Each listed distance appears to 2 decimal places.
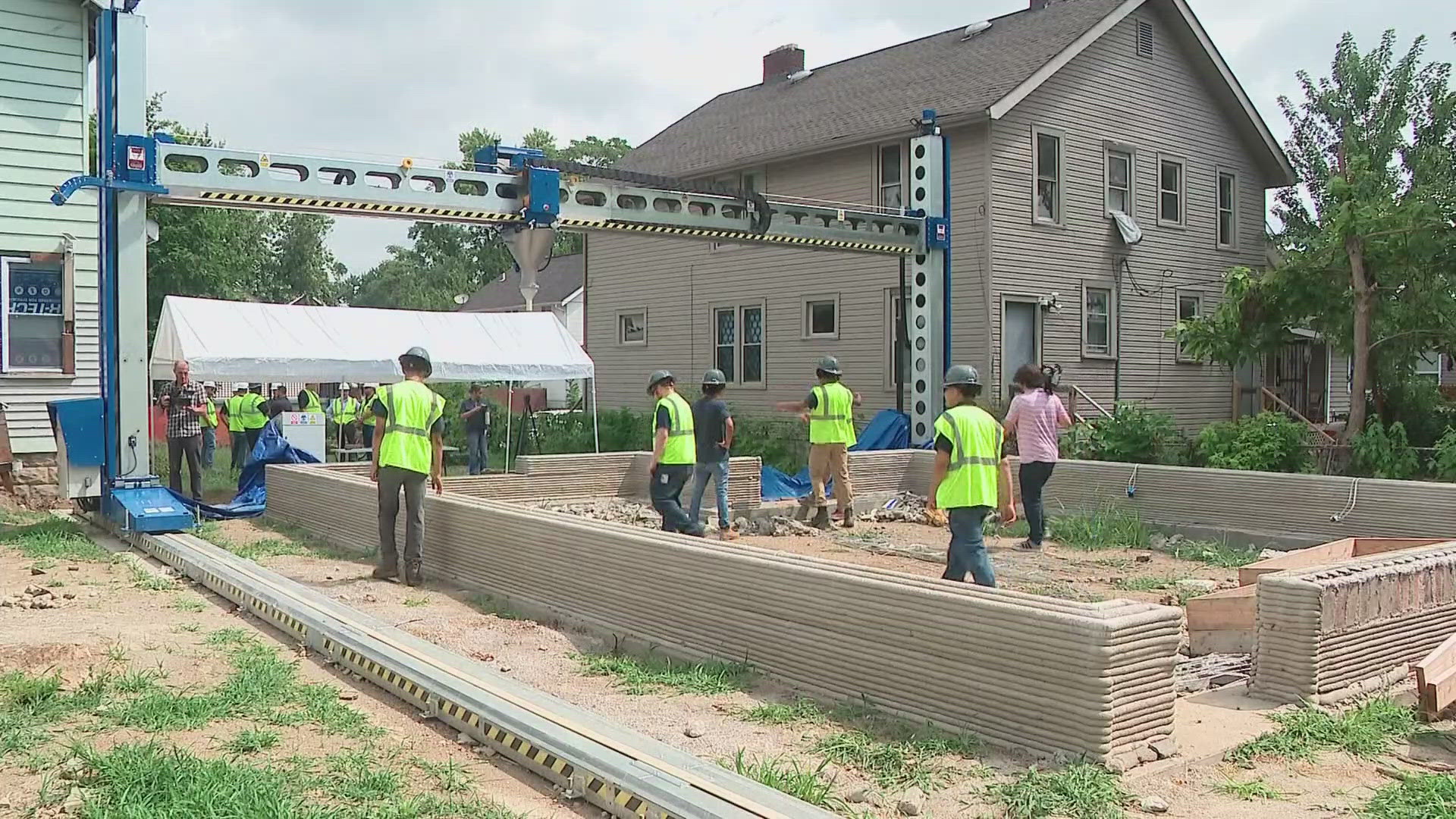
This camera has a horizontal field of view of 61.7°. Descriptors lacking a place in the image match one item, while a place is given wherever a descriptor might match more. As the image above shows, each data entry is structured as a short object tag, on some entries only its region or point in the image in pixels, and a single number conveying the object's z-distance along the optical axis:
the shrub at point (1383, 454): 12.94
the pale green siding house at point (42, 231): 14.06
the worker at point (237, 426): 18.19
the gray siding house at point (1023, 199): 19.86
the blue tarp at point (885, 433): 18.08
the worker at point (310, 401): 21.03
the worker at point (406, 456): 9.32
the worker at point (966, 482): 6.85
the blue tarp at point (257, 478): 13.94
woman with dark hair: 11.05
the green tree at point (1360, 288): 13.41
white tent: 16.03
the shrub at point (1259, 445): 13.84
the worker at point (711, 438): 12.00
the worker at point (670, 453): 10.61
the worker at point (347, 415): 21.75
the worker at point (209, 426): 19.19
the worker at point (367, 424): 21.60
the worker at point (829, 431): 13.14
